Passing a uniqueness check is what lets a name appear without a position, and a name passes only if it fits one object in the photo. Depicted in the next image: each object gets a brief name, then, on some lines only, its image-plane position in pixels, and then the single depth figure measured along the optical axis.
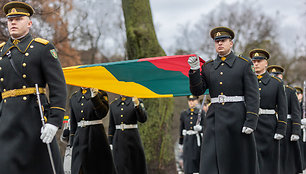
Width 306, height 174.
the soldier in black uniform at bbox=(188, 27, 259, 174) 9.93
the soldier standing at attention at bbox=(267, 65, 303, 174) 15.26
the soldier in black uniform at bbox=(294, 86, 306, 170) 20.01
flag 12.88
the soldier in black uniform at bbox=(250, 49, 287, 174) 12.97
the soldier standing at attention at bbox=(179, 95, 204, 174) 21.02
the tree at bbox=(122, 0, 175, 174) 18.84
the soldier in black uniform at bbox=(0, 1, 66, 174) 7.36
